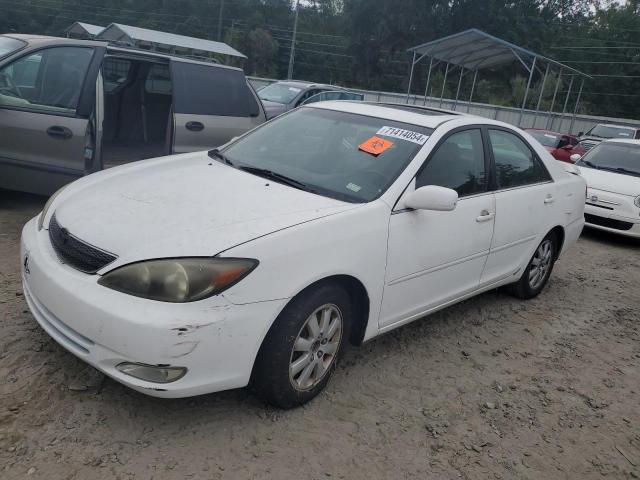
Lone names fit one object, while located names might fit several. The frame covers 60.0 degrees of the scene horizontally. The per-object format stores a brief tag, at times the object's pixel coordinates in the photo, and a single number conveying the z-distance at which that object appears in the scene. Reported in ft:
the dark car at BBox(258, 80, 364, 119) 39.29
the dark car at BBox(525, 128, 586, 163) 40.65
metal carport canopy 57.11
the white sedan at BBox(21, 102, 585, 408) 7.76
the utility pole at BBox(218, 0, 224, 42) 175.51
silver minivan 16.14
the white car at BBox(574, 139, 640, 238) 24.88
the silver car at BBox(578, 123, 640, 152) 53.06
